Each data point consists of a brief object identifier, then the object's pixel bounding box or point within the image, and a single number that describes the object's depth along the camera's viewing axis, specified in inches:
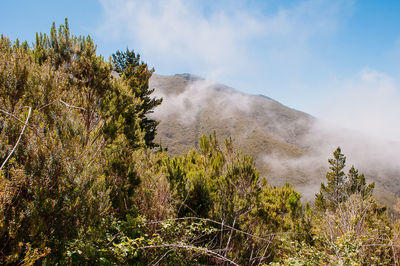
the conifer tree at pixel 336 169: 909.8
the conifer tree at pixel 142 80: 545.0
